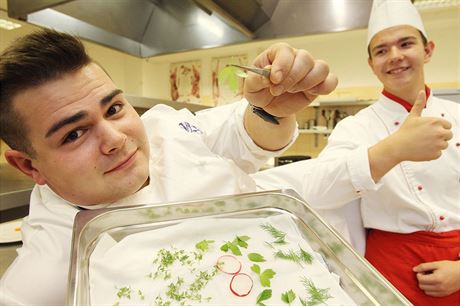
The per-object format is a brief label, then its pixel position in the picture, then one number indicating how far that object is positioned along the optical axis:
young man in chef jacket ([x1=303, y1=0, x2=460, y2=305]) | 0.91
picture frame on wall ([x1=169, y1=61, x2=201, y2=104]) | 4.34
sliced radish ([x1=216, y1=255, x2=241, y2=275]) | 0.51
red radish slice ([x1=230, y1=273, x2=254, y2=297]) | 0.47
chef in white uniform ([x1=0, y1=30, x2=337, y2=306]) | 0.60
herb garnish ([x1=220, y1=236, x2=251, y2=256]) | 0.55
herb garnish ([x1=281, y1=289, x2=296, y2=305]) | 0.44
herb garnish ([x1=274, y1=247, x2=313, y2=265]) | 0.52
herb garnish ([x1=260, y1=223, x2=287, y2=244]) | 0.58
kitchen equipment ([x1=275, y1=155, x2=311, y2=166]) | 2.50
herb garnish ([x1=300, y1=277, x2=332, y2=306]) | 0.44
